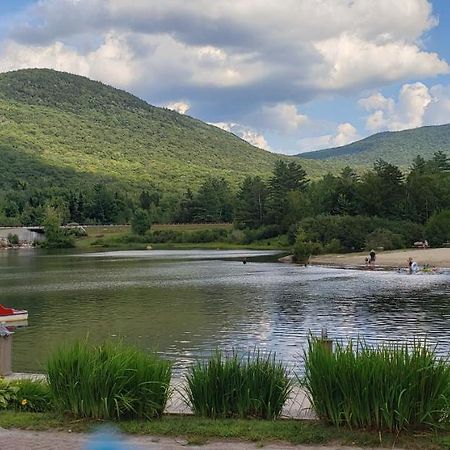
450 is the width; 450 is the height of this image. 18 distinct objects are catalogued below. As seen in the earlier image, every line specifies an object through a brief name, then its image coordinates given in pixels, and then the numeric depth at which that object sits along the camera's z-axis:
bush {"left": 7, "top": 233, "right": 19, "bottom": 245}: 166.38
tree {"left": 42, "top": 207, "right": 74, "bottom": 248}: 157.50
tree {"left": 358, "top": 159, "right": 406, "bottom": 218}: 109.88
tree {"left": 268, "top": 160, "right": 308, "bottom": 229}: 133.09
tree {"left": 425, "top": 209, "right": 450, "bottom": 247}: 95.00
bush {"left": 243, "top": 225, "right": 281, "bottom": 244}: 133.12
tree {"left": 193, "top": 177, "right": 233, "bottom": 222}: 167.62
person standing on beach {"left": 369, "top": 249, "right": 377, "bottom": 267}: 69.54
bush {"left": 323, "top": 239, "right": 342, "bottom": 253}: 97.38
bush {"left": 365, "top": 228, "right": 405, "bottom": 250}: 94.88
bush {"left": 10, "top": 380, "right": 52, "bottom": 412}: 10.71
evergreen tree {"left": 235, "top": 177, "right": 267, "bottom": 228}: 139.75
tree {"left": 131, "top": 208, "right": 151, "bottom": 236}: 153.38
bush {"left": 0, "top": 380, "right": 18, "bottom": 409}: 10.76
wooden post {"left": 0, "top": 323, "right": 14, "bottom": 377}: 14.17
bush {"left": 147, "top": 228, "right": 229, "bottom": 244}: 144.50
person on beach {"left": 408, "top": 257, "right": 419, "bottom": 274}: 58.00
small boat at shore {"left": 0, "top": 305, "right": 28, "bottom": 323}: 31.36
